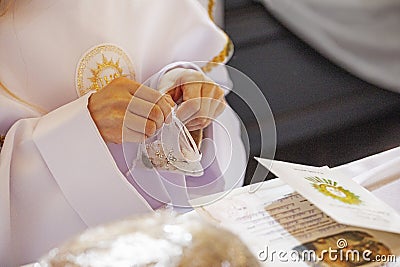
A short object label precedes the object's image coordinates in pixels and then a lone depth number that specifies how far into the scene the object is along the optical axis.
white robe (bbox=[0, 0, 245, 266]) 1.65
